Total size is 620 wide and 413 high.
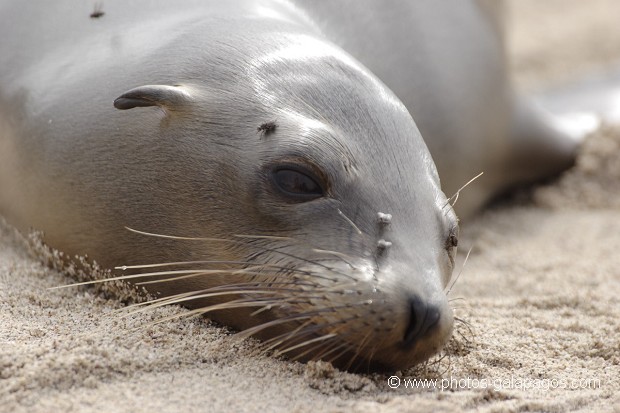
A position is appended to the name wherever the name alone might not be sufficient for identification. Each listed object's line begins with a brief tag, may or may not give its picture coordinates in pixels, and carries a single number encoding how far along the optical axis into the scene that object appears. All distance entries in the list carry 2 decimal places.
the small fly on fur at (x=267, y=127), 5.82
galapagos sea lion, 5.44
